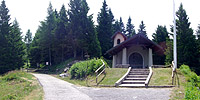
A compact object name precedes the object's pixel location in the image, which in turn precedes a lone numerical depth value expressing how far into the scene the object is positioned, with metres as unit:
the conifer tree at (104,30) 48.80
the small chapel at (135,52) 22.95
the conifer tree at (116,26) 60.14
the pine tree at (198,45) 32.38
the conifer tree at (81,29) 39.94
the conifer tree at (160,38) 45.62
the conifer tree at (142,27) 67.49
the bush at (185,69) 15.09
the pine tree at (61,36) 42.69
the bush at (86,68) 18.81
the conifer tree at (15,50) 39.00
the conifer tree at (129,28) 69.50
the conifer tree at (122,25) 68.81
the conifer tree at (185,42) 31.89
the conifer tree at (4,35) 37.56
